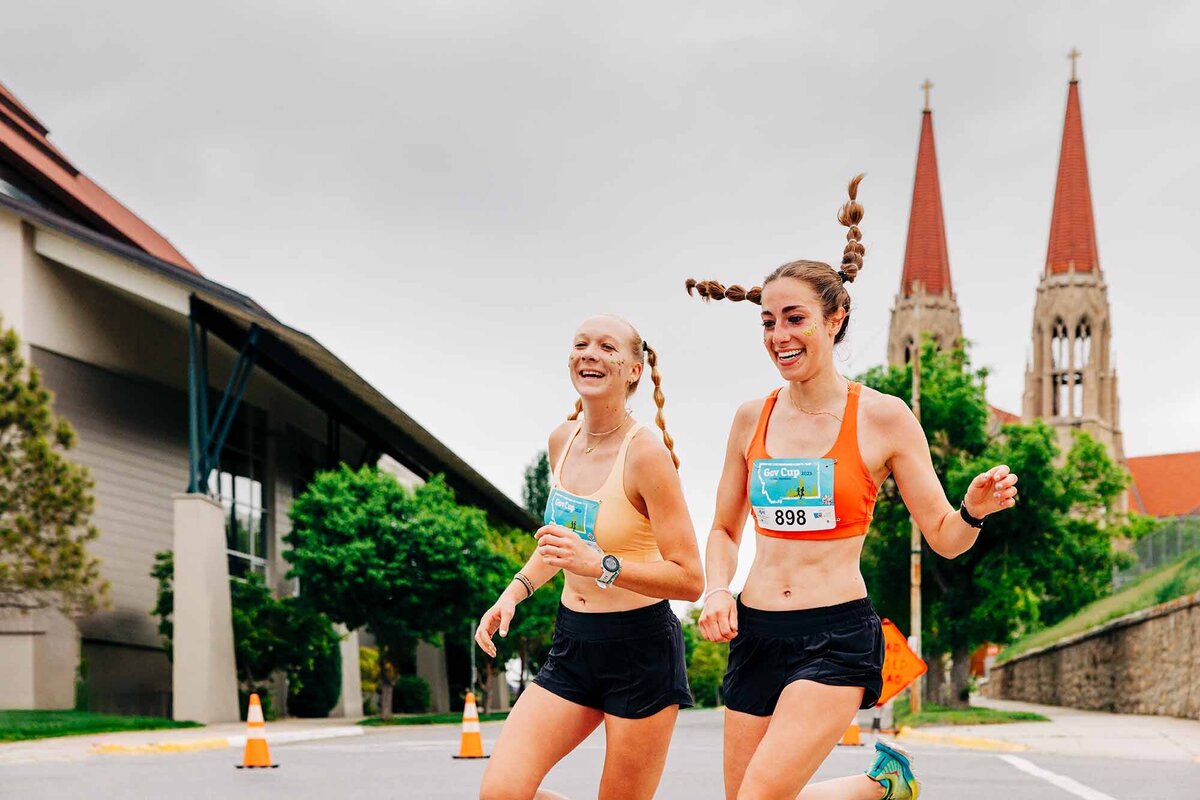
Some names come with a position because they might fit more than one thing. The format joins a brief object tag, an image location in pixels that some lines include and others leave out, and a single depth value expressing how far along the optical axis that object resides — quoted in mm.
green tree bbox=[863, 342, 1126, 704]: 40344
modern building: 35062
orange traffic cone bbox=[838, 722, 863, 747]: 21128
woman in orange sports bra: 4891
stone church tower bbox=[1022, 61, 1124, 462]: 105312
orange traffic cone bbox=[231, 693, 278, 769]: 16453
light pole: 34066
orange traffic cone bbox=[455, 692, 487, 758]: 18141
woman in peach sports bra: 5344
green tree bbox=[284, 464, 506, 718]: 40125
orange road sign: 21484
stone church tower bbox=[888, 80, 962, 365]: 107188
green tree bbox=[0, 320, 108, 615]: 30469
